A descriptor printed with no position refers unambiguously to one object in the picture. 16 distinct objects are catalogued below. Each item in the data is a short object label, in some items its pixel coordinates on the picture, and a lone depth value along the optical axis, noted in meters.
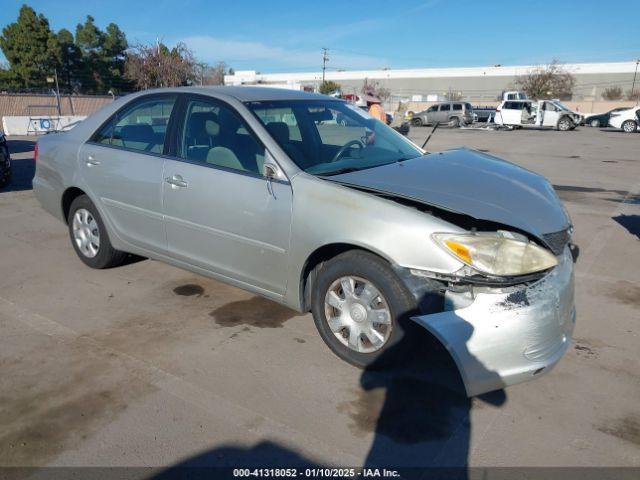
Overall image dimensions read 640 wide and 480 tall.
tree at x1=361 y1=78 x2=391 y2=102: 65.41
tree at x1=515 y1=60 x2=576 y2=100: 59.44
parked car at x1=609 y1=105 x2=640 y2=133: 29.55
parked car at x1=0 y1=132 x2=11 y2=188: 8.93
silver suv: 35.34
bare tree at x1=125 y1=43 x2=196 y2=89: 44.97
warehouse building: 73.69
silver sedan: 2.69
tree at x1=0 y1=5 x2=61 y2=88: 44.84
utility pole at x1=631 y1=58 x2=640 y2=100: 71.56
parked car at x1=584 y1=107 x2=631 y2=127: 35.00
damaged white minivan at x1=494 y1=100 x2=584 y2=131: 30.59
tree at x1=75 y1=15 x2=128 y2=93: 50.84
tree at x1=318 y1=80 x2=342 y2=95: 61.66
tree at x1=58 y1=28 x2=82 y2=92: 48.53
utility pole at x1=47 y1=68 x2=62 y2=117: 25.08
